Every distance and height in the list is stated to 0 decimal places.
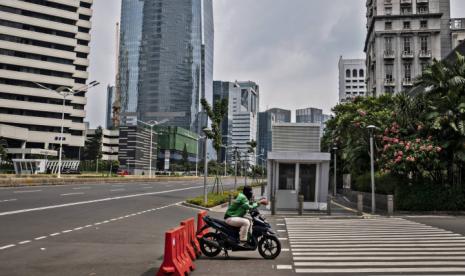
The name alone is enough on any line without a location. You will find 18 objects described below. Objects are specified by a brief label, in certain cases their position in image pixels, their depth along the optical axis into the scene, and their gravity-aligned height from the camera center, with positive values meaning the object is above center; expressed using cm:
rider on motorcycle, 1048 -86
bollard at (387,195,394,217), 2367 -129
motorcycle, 1049 -149
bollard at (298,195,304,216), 2317 -134
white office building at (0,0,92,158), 9212 +2103
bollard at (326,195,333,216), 2359 -148
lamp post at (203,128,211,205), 2679 -29
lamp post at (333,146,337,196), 4773 +72
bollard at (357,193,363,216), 2339 -134
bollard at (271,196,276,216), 2320 -147
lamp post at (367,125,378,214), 2477 +73
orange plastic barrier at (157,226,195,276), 795 -153
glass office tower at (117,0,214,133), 16712 +4410
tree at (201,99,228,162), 3319 +462
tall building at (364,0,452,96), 7106 +2258
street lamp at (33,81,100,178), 5447 +1091
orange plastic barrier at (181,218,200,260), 1006 -156
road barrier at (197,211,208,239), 1183 -116
